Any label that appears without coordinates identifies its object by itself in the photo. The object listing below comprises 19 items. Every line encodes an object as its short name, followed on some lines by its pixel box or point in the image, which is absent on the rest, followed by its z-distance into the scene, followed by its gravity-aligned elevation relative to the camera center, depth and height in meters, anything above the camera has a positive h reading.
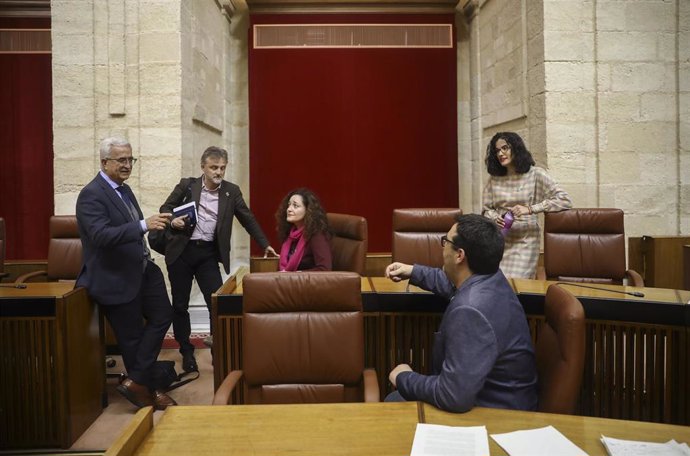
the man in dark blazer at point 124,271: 2.94 -0.26
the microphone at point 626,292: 2.60 -0.34
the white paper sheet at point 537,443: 1.30 -0.51
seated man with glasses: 1.61 -0.35
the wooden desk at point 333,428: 1.36 -0.51
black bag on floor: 3.25 -0.88
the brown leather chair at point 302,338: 2.18 -0.43
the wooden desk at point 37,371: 2.74 -0.69
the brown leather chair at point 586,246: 3.81 -0.19
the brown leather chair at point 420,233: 4.10 -0.11
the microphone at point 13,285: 3.06 -0.34
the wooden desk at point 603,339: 2.45 -0.55
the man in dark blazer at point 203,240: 3.81 -0.14
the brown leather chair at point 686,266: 4.20 -0.37
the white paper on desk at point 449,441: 1.33 -0.51
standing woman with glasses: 3.61 +0.12
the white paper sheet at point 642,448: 1.28 -0.50
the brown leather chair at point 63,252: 4.18 -0.23
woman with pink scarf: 3.51 -0.09
